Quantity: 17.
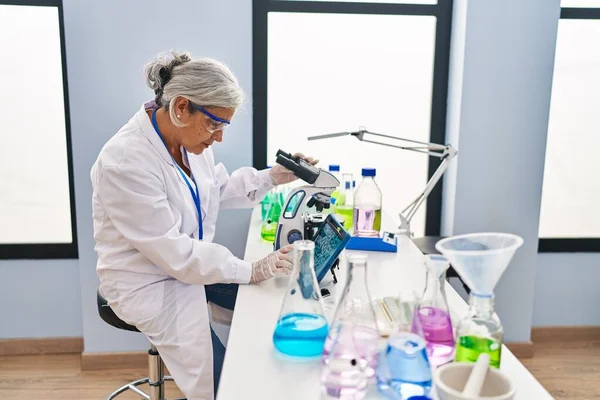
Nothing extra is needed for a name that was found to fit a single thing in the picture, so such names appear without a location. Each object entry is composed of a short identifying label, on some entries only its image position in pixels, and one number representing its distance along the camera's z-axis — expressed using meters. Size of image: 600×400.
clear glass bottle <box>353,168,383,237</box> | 2.06
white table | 1.09
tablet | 1.53
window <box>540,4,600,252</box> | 2.85
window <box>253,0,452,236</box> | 2.70
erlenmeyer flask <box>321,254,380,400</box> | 1.04
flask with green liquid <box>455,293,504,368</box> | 1.01
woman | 1.62
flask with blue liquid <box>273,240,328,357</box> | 1.20
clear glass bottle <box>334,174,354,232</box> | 2.27
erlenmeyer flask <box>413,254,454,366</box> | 1.14
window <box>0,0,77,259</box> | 2.63
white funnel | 0.97
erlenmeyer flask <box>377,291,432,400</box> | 1.01
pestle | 0.92
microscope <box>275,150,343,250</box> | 1.87
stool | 1.81
